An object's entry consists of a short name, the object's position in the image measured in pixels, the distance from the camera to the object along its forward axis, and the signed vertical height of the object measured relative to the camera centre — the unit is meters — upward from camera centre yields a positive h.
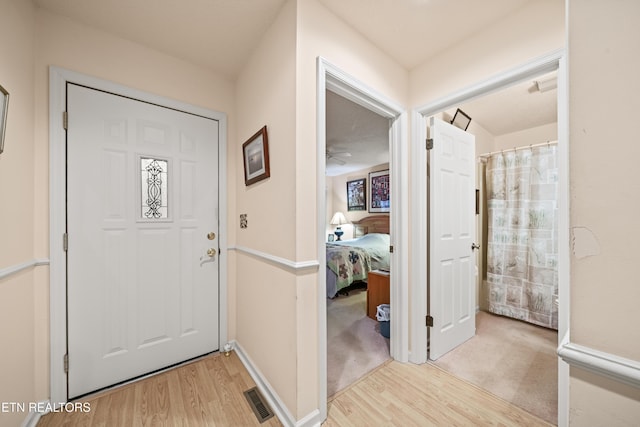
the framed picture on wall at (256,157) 1.50 +0.41
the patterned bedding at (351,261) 3.12 -0.71
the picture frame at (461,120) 2.26 +0.96
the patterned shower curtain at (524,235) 2.47 -0.25
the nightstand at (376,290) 2.56 -0.90
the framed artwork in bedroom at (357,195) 5.36 +0.46
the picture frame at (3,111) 1.00 +0.46
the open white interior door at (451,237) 1.87 -0.21
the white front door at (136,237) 1.45 -0.17
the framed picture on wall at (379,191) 4.82 +0.49
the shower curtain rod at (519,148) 2.45 +0.75
